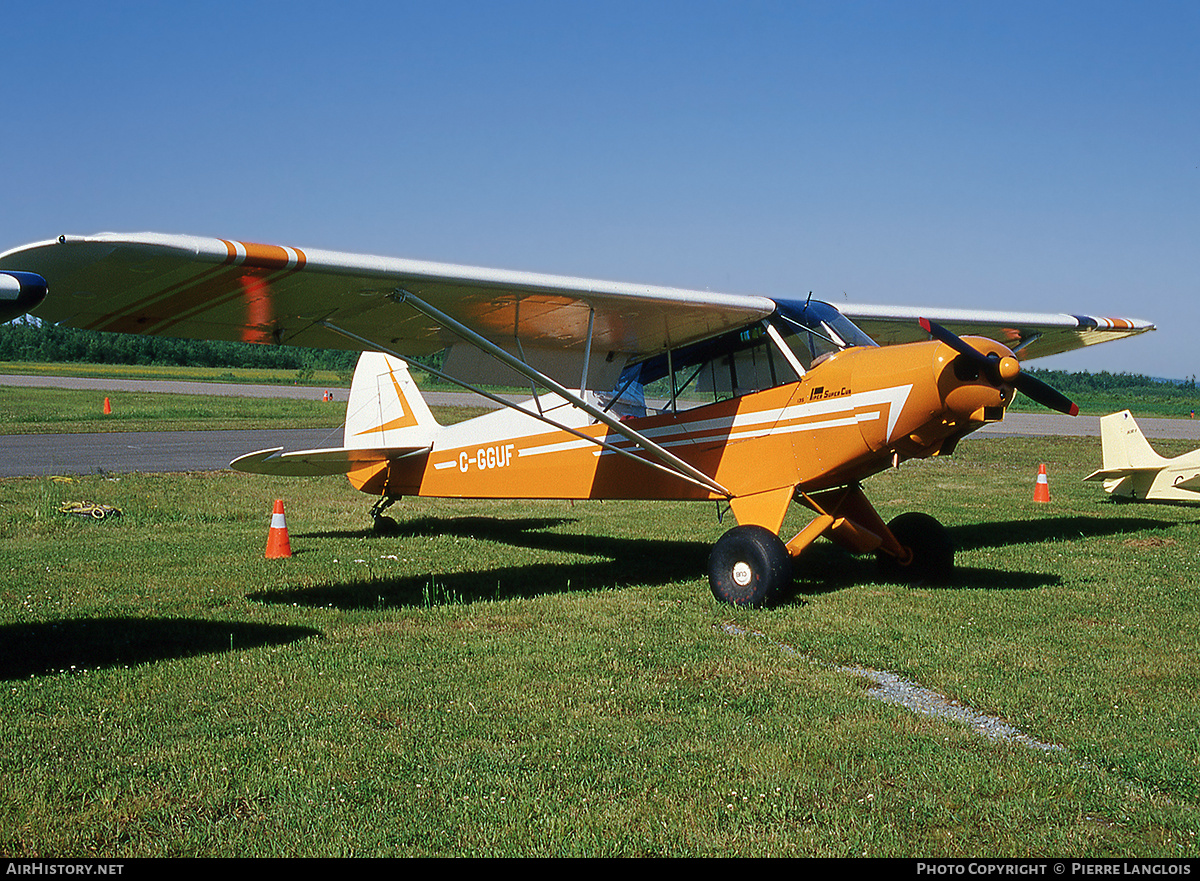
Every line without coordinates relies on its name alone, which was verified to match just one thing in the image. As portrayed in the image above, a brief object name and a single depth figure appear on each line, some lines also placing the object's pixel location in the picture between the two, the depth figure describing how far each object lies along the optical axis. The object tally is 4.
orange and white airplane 6.51
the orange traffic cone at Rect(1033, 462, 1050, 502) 14.84
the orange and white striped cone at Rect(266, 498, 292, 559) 9.77
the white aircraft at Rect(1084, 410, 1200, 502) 14.23
